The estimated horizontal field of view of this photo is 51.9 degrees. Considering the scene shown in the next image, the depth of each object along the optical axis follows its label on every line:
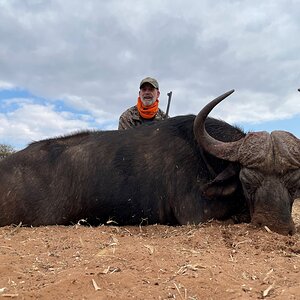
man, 6.42
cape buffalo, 3.69
